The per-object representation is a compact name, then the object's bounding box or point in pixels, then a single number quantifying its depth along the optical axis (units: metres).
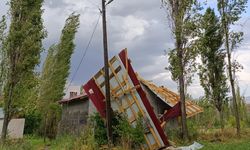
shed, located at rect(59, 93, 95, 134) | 11.87
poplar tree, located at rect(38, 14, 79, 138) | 15.39
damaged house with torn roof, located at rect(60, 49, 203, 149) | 7.26
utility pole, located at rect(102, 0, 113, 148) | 7.12
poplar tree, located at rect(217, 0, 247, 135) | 11.24
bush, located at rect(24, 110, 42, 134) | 18.12
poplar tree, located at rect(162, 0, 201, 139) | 9.92
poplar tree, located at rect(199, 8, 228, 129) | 13.09
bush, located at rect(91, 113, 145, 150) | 7.04
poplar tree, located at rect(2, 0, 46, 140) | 10.59
